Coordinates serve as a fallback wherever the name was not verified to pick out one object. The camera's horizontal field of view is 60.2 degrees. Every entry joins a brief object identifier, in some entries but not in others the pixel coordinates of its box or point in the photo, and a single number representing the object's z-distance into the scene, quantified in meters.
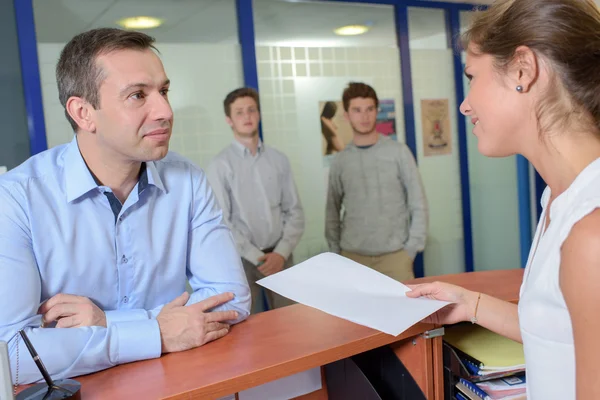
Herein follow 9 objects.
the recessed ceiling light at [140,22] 3.50
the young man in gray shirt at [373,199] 3.77
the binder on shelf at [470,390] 1.22
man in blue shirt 1.20
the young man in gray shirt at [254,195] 3.44
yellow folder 1.25
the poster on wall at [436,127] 4.73
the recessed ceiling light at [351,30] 4.27
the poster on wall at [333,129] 4.19
